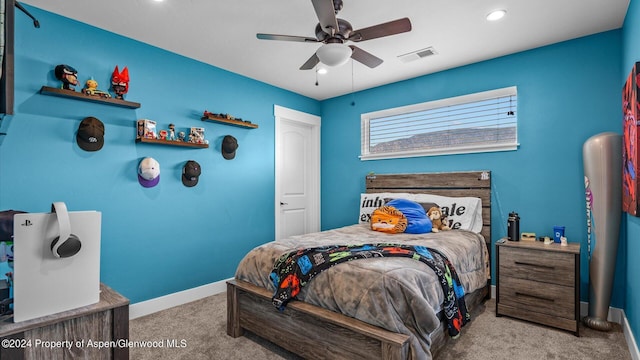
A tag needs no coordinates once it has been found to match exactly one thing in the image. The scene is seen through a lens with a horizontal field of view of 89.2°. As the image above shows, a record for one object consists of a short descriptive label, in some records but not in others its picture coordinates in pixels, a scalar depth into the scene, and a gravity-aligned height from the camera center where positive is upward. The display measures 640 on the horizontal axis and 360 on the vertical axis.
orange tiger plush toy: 3.10 -0.42
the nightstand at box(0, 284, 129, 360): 0.91 -0.47
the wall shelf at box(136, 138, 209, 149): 2.94 +0.34
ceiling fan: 2.10 +0.99
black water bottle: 2.91 -0.45
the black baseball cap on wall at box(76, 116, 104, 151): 2.63 +0.36
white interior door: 4.39 +0.09
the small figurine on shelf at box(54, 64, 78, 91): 2.49 +0.80
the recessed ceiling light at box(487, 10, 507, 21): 2.50 +1.28
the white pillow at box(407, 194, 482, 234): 3.31 -0.35
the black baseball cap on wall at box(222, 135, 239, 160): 3.66 +0.36
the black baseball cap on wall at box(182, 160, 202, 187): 3.30 +0.05
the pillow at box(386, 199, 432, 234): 3.08 -0.37
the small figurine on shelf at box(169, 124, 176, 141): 3.16 +0.45
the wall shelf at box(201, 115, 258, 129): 3.44 +0.63
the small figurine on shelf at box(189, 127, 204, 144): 3.34 +0.45
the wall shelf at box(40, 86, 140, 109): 2.43 +0.65
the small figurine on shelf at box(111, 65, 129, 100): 2.77 +0.83
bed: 1.72 -0.79
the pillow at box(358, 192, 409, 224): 3.88 -0.29
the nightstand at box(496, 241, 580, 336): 2.49 -0.85
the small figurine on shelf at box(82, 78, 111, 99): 2.61 +0.73
